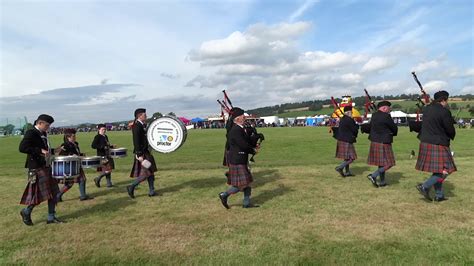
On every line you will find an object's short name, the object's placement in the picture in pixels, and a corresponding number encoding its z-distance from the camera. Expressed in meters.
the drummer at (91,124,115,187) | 9.89
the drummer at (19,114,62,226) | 6.28
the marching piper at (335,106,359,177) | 10.35
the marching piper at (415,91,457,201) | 7.14
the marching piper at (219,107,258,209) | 7.14
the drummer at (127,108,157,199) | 8.30
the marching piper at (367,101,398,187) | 8.82
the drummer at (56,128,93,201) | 8.12
